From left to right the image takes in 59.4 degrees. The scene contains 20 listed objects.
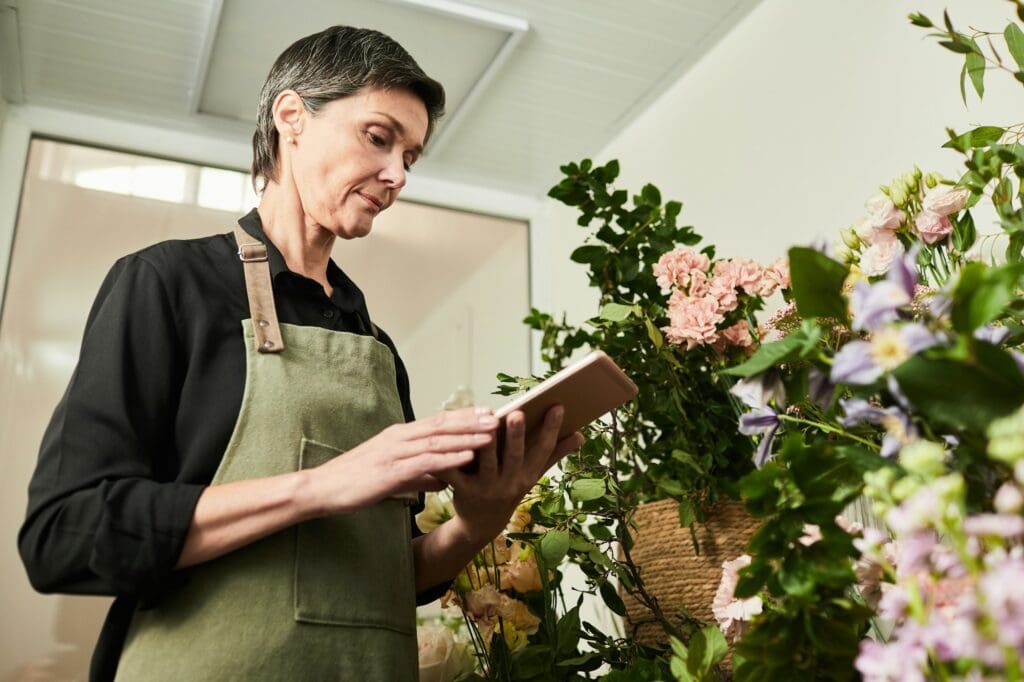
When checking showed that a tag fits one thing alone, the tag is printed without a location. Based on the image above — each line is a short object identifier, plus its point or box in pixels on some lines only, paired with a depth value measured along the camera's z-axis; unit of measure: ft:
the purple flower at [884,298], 1.92
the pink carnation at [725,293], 4.96
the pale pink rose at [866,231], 4.07
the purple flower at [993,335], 2.15
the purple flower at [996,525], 1.48
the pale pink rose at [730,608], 3.21
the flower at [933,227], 3.79
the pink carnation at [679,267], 5.17
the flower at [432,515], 4.72
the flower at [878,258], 3.87
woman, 2.98
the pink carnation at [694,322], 4.86
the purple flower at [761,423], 2.52
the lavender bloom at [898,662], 1.58
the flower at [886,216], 3.96
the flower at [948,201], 3.74
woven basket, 4.87
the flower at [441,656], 4.74
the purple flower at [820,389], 2.27
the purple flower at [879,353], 1.84
